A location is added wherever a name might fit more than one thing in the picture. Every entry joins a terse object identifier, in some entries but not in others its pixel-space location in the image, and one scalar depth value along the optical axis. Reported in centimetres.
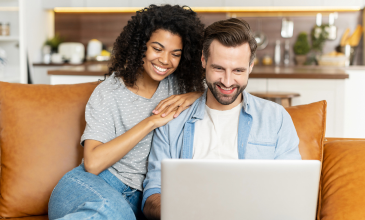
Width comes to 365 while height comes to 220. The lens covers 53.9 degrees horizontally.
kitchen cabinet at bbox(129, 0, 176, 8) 469
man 137
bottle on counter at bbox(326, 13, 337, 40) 462
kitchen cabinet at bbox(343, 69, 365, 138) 310
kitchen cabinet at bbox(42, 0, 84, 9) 472
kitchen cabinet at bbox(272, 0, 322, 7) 451
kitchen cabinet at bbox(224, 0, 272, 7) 459
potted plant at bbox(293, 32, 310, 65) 467
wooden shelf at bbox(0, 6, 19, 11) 380
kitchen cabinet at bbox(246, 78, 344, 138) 288
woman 134
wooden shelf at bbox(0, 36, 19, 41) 375
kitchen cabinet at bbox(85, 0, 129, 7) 475
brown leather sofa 146
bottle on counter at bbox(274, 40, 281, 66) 482
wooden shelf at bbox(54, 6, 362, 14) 461
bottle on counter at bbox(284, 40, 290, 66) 480
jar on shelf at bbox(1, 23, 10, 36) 376
